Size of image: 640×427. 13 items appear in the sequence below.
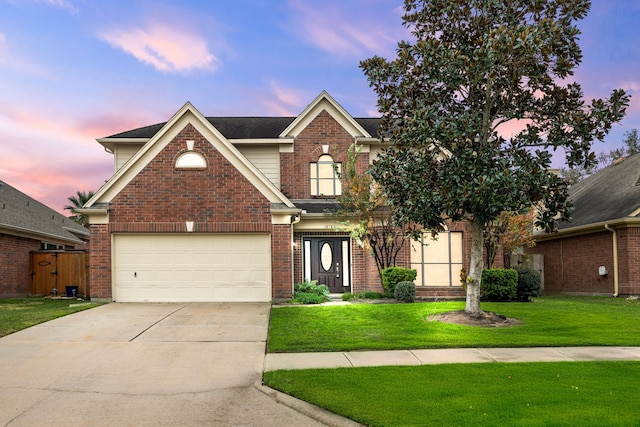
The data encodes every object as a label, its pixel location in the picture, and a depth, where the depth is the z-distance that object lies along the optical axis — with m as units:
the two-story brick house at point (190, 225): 16.58
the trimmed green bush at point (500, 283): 17.14
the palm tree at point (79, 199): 43.84
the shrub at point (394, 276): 17.47
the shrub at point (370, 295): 17.64
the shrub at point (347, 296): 17.46
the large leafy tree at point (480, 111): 11.26
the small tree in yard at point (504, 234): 17.94
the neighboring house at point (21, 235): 21.00
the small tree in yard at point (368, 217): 17.70
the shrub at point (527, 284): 17.61
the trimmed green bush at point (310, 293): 16.39
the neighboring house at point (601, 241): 19.50
